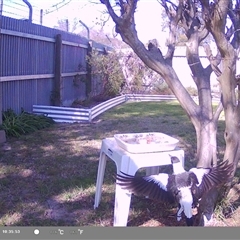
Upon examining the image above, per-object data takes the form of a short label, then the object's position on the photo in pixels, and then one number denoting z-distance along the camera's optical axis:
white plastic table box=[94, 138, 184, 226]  1.69
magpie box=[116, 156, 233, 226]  1.65
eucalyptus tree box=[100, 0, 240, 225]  1.68
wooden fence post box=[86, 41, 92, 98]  6.78
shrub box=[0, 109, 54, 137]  3.72
